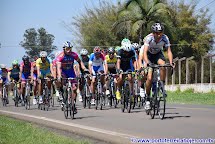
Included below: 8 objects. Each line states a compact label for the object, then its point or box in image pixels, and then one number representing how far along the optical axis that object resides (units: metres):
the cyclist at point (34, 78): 21.31
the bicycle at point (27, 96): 21.78
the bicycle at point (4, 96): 25.70
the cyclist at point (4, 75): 26.14
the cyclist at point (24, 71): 22.84
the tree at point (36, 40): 105.00
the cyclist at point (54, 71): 17.51
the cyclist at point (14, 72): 25.02
